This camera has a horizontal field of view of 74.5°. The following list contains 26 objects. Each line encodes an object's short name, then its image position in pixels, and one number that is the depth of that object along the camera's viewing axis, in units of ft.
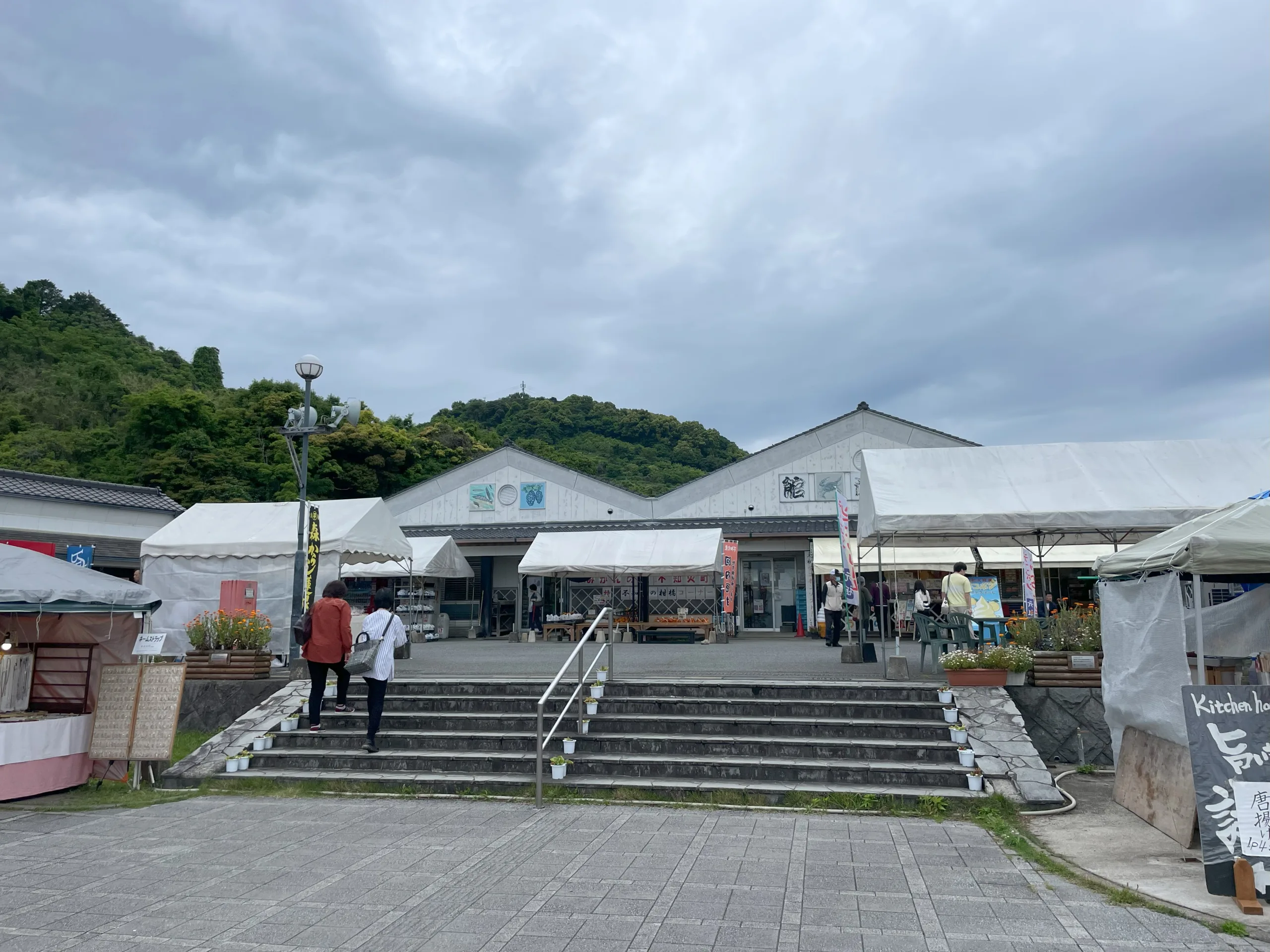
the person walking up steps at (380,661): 26.40
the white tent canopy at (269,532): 43.52
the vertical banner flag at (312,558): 38.11
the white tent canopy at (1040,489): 33.22
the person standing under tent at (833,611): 52.42
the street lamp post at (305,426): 35.58
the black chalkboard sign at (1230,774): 14.90
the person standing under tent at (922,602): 42.48
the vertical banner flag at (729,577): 66.13
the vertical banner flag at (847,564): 39.99
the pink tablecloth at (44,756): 23.08
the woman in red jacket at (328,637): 27.12
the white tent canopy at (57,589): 22.07
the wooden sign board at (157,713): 25.31
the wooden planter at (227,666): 33.40
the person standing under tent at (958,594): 36.63
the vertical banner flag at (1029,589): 45.34
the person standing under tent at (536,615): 71.37
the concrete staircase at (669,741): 23.62
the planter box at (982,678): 27.78
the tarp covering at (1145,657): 20.12
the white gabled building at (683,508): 73.67
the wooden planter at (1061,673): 28.02
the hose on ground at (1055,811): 21.45
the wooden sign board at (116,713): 25.36
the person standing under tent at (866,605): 54.79
